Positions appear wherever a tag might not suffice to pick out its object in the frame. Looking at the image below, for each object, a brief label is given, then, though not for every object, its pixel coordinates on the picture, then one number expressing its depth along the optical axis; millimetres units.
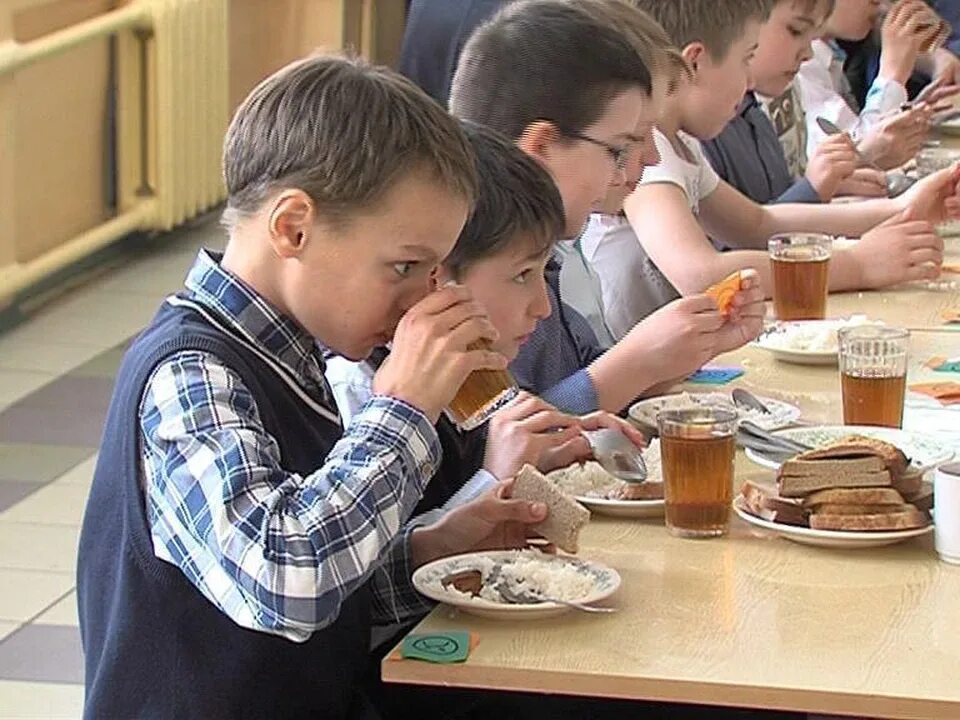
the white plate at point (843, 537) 2375
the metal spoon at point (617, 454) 2547
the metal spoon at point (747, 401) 2778
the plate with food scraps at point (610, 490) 2481
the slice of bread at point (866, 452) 2410
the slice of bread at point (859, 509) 2397
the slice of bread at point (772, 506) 2425
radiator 6345
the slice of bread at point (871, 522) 2387
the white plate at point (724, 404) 2730
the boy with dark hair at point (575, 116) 2821
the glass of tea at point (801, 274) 3170
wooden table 2132
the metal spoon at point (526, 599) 2252
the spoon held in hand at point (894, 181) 4071
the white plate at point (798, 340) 2997
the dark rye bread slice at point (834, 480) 2408
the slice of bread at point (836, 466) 2406
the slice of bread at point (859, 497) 2399
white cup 2349
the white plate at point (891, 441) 2574
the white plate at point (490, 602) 2244
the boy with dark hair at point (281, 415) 2192
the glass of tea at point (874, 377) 2710
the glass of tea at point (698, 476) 2425
